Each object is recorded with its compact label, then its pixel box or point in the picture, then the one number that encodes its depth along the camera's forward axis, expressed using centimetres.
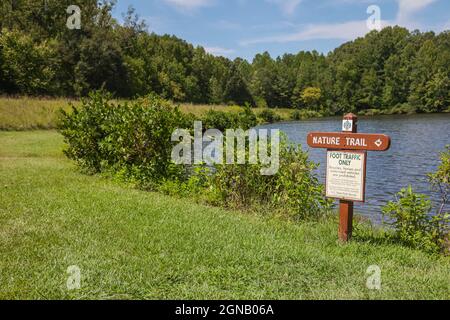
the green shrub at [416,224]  675
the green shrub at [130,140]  1109
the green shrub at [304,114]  8169
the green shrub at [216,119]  3278
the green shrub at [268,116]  6411
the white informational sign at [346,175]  639
